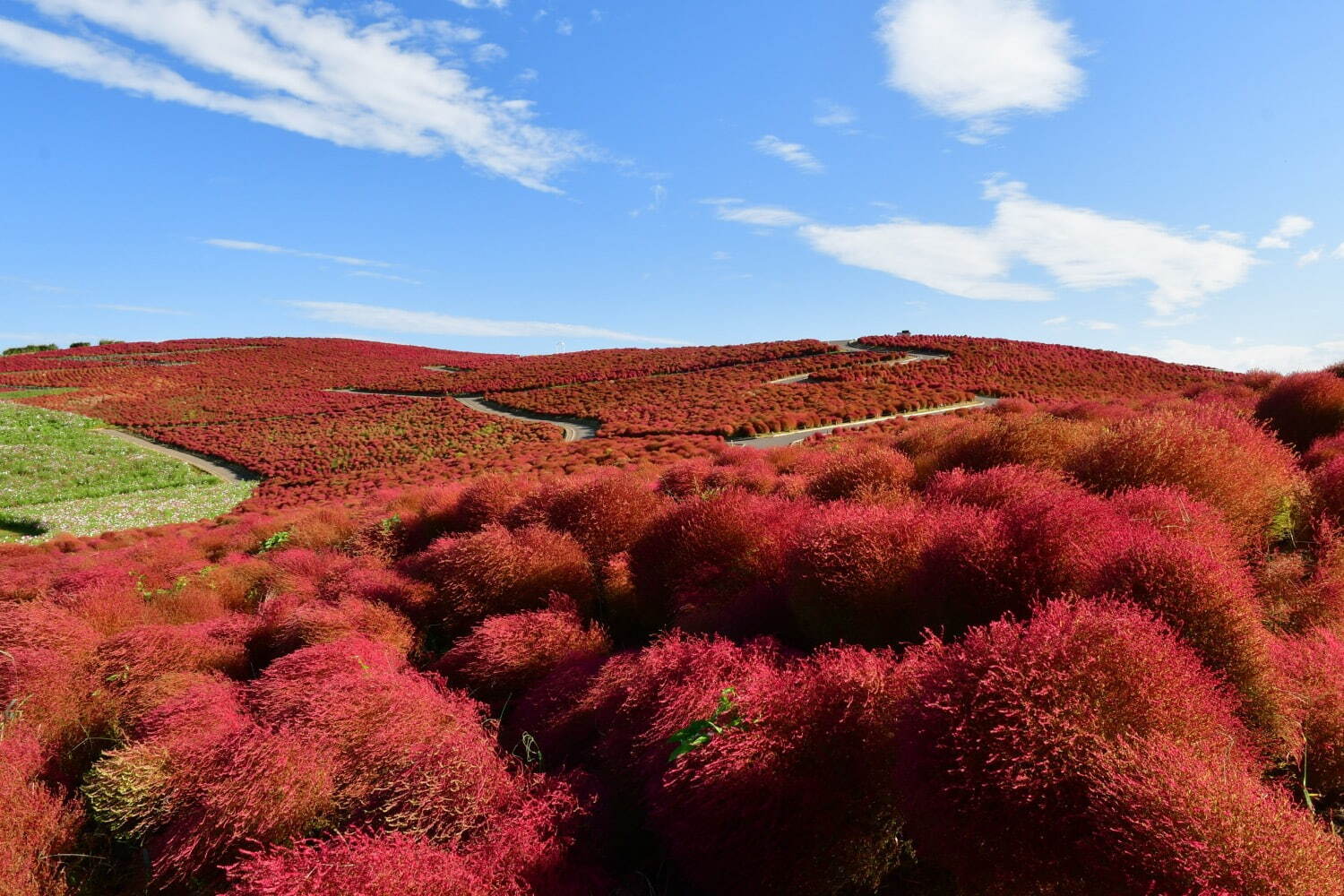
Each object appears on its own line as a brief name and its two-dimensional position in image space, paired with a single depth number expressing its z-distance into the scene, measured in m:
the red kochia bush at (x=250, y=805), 3.20
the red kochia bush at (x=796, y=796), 2.71
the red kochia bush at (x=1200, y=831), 1.78
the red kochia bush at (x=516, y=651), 4.66
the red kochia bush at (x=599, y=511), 6.28
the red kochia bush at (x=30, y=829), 3.50
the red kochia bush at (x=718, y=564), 4.48
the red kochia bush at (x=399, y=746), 3.15
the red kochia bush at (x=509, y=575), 5.58
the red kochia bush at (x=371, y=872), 2.47
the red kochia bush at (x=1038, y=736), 2.11
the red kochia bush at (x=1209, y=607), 2.78
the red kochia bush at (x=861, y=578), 3.69
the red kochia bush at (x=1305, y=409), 7.16
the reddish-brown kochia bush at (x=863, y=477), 5.62
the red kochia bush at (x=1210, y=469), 4.36
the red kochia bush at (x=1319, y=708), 2.72
